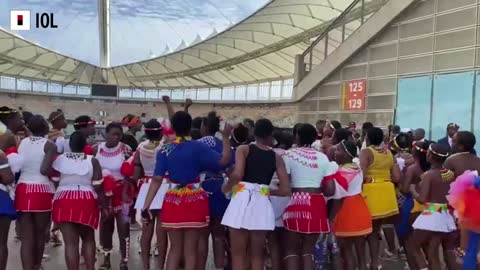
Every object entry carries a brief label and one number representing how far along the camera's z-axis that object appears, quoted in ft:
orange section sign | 54.13
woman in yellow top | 19.39
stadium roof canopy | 97.55
